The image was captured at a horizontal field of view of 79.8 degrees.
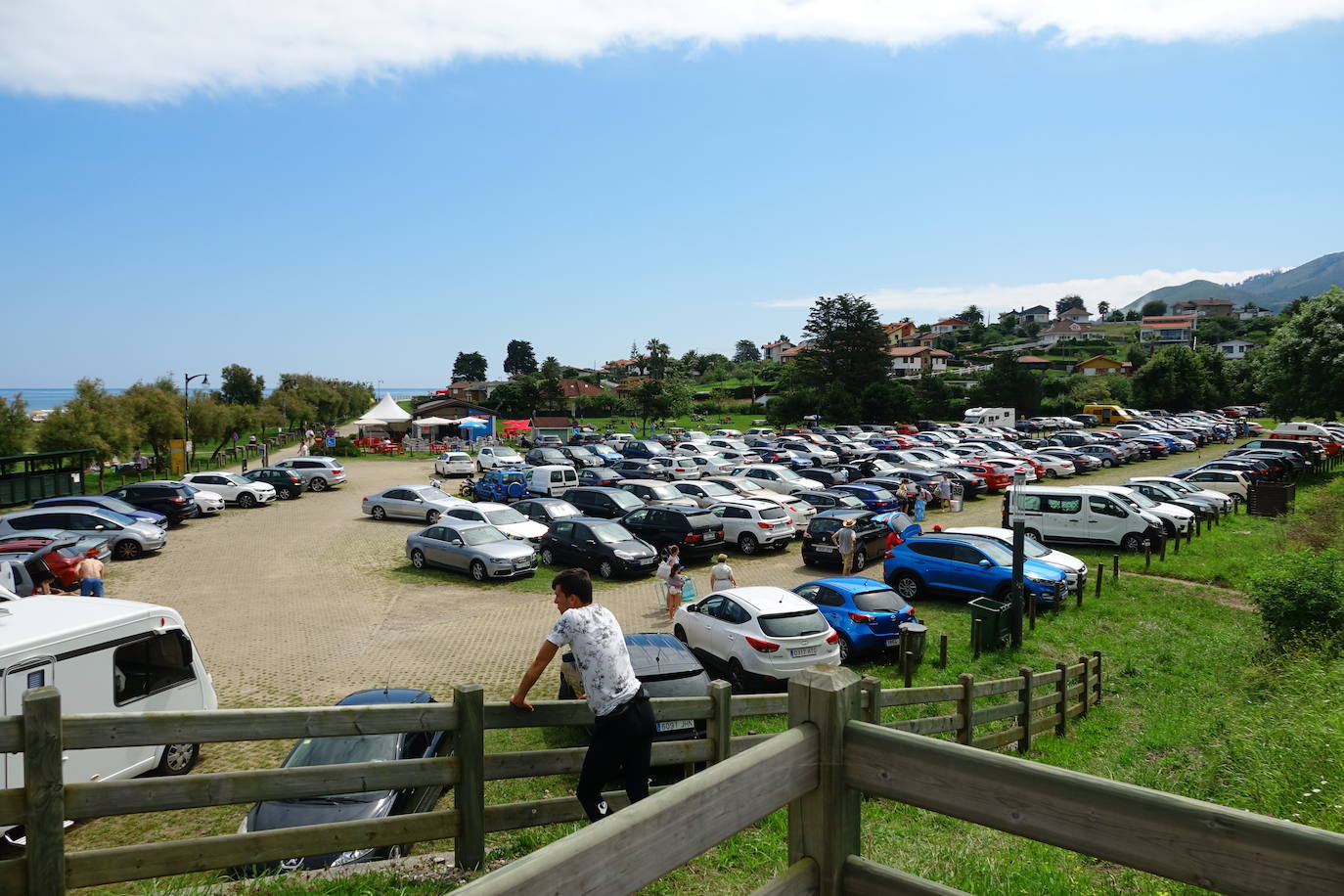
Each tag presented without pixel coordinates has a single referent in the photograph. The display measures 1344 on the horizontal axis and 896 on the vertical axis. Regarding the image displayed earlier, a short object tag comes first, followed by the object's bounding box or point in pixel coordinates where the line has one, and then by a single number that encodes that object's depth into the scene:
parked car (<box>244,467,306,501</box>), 35.91
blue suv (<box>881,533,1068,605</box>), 16.83
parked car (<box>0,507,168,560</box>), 22.34
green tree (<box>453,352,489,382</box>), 181.88
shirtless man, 15.20
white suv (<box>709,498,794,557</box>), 23.30
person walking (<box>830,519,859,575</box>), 20.23
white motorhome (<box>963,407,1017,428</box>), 67.88
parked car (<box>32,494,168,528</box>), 24.09
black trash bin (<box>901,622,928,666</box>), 12.66
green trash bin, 13.98
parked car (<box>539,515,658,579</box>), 20.48
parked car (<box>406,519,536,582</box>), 20.36
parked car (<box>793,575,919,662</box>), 13.69
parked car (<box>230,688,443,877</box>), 5.64
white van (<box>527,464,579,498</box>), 31.97
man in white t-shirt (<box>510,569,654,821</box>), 4.53
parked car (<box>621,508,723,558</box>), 22.03
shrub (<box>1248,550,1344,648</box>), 11.95
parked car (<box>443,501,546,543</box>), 23.05
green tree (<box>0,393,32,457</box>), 36.09
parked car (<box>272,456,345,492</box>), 38.25
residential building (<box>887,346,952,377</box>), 127.62
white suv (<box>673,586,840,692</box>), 11.96
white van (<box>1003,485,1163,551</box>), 22.34
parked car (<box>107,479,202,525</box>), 28.39
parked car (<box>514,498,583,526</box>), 24.83
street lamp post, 41.42
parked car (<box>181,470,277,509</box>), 32.91
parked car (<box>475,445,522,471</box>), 43.56
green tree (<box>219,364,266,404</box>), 87.62
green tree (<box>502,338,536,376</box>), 172.12
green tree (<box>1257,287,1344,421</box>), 36.22
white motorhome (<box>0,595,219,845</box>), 7.09
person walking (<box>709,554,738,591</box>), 16.80
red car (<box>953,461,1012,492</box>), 33.58
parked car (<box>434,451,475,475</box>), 43.34
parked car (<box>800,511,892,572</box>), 20.83
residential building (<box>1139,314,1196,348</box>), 142.50
